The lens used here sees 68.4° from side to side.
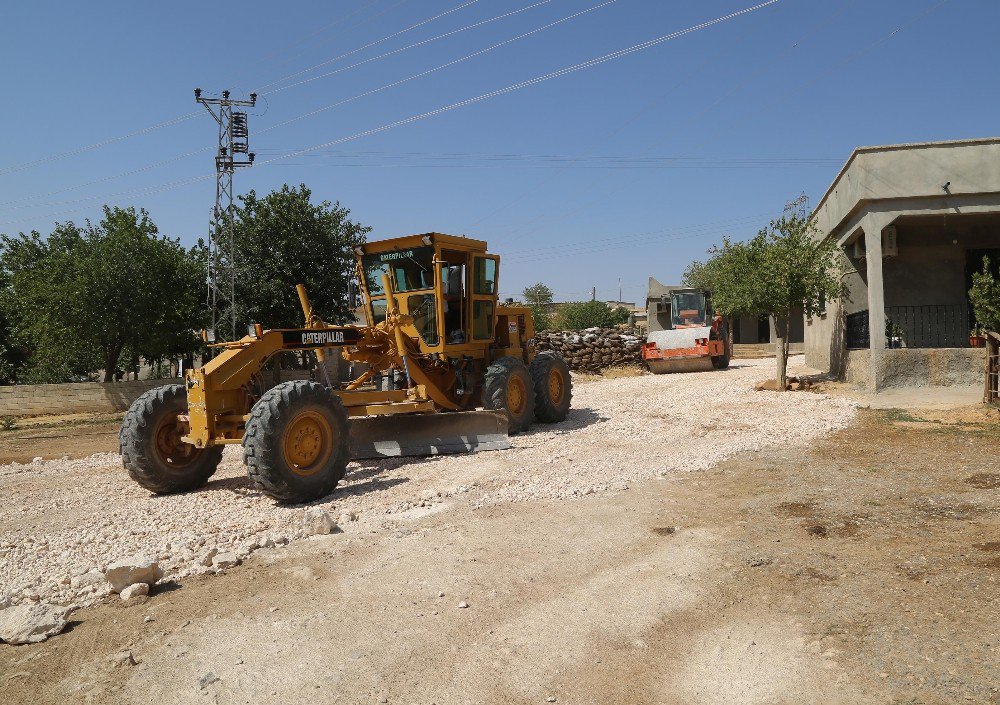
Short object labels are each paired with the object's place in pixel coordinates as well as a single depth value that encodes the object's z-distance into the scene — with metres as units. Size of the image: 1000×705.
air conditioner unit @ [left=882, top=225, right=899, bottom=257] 14.60
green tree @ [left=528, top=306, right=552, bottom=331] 50.48
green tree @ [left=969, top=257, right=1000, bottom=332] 12.44
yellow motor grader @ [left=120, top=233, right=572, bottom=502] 7.00
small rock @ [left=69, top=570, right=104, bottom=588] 4.60
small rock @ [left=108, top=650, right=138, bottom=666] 3.61
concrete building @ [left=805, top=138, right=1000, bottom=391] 13.17
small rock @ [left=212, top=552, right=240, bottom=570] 5.02
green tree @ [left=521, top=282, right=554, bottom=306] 78.56
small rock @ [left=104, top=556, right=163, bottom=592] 4.53
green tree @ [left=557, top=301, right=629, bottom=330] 58.53
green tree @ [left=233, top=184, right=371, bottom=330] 25.72
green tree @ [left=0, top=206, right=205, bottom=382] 20.33
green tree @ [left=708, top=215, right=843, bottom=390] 15.79
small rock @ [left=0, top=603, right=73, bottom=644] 3.88
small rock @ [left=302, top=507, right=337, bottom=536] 5.74
